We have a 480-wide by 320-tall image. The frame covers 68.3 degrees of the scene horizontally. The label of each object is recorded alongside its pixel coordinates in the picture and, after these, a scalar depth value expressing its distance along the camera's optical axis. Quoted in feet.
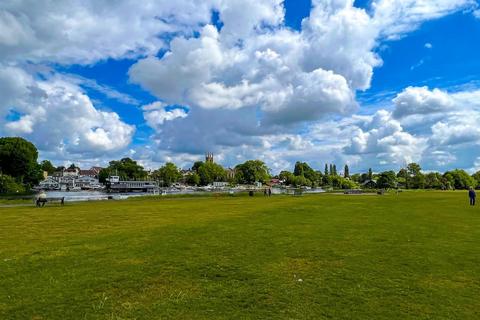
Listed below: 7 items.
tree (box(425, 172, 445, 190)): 493.36
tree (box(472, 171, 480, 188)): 572.18
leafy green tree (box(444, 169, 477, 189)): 507.87
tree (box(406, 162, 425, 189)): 503.20
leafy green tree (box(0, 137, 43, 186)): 336.29
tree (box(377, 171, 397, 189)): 509.35
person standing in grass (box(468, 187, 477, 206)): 130.54
